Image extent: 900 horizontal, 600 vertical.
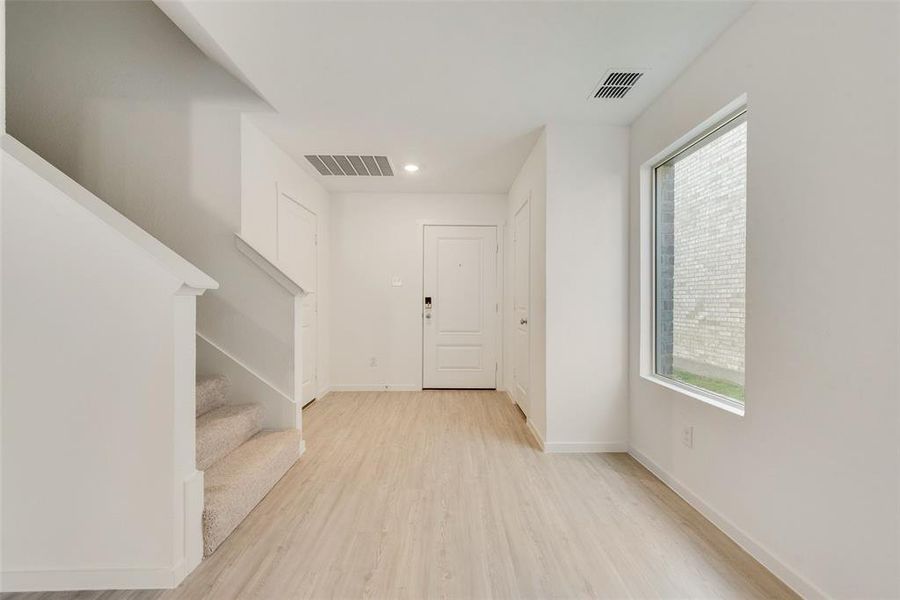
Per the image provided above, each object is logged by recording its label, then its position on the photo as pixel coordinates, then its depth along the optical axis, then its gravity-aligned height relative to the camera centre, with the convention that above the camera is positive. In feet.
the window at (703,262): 6.23 +0.63
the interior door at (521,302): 11.92 -0.17
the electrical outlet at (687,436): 6.97 -2.43
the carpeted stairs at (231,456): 5.85 -2.95
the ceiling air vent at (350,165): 11.64 +4.01
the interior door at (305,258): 11.66 +1.22
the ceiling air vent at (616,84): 7.26 +4.00
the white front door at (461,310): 15.65 -0.51
